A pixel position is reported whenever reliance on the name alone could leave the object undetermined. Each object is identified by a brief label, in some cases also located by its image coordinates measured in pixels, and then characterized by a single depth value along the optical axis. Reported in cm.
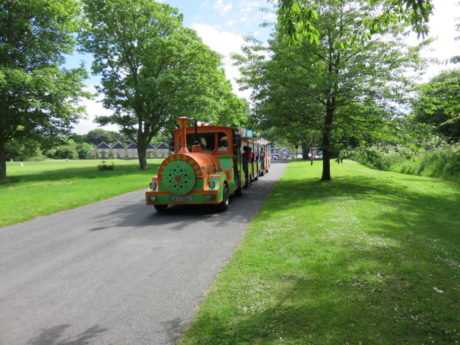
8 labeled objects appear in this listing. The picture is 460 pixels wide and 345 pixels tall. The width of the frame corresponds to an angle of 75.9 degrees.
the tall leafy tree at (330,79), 1231
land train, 866
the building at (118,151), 12256
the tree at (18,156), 6676
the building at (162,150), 11788
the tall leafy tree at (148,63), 2583
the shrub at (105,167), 2945
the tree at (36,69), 1884
